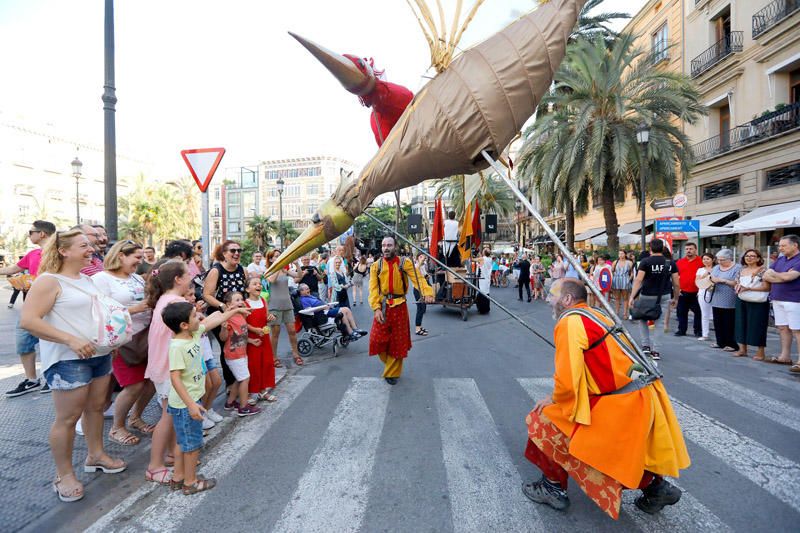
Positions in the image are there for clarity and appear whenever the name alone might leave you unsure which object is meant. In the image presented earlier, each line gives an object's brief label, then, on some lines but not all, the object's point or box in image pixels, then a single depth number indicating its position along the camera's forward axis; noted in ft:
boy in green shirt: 9.17
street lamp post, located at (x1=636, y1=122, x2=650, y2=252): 40.56
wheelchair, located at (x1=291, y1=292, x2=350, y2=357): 22.62
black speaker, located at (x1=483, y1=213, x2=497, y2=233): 41.09
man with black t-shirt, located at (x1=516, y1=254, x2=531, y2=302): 46.33
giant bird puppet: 9.86
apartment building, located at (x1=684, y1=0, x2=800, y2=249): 50.47
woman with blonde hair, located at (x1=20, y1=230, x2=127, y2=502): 8.72
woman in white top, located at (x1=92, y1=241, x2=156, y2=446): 11.42
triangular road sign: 16.53
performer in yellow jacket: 17.42
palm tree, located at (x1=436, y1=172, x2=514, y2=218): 96.67
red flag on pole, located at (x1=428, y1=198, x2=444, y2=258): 29.30
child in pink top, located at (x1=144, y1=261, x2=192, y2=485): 10.03
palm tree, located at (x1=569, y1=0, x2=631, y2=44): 55.06
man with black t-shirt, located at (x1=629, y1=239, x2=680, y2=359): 20.44
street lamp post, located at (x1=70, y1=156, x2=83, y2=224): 63.36
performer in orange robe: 7.56
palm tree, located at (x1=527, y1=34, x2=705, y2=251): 48.19
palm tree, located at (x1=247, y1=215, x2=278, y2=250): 145.79
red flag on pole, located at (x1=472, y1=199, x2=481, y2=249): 27.94
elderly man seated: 23.59
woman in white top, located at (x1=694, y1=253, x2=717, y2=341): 24.36
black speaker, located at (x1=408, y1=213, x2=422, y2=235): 32.50
